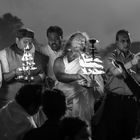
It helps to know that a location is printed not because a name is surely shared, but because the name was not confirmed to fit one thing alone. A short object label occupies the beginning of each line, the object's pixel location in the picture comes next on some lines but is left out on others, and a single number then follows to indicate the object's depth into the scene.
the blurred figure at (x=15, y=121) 5.09
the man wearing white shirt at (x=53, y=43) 7.95
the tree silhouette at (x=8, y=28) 9.05
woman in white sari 7.42
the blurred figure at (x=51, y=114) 4.37
